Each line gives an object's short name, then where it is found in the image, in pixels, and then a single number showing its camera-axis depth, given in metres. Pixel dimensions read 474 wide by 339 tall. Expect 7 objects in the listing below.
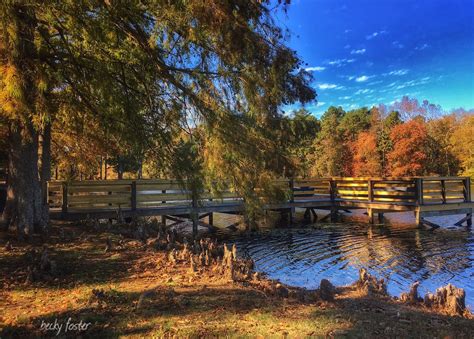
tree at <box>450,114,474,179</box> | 39.22
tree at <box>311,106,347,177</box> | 40.88
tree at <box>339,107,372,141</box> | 44.59
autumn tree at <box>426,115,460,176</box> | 39.29
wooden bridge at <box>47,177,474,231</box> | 11.01
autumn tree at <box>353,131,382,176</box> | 38.59
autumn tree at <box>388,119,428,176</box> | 35.59
